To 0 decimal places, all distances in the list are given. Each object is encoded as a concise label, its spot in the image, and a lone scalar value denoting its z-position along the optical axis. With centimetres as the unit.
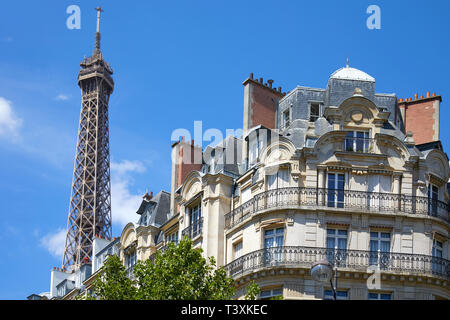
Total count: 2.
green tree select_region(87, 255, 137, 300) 4050
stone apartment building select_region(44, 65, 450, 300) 4228
